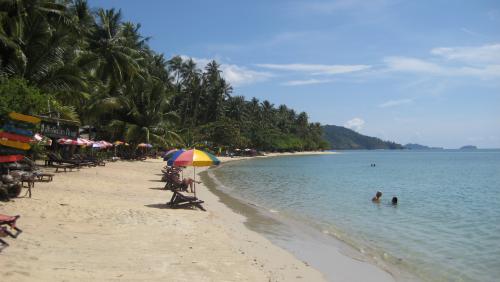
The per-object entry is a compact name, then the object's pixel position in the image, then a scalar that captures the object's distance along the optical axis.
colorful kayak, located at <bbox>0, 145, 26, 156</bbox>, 10.83
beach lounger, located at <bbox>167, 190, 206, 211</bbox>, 13.33
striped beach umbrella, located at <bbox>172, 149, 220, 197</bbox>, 12.86
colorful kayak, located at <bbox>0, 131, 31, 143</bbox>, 10.30
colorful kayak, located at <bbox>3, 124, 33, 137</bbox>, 10.34
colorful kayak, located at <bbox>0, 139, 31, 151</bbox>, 10.44
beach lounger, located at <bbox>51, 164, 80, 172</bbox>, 21.47
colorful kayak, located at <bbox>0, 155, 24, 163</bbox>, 10.72
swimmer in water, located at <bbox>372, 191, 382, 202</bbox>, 20.36
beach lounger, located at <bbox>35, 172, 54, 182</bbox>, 14.98
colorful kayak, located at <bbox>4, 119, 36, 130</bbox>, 10.34
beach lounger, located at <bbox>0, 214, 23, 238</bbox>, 6.80
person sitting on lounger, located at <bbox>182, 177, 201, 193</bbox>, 17.24
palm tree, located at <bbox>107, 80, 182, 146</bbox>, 40.25
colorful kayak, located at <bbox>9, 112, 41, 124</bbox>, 10.07
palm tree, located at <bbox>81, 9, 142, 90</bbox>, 34.78
